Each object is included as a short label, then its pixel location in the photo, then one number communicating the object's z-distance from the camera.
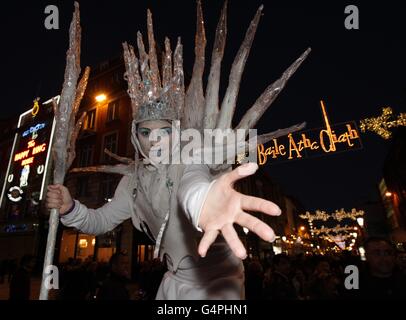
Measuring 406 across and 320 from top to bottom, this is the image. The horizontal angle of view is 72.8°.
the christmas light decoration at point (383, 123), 8.26
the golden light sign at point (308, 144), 7.21
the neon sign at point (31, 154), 15.42
